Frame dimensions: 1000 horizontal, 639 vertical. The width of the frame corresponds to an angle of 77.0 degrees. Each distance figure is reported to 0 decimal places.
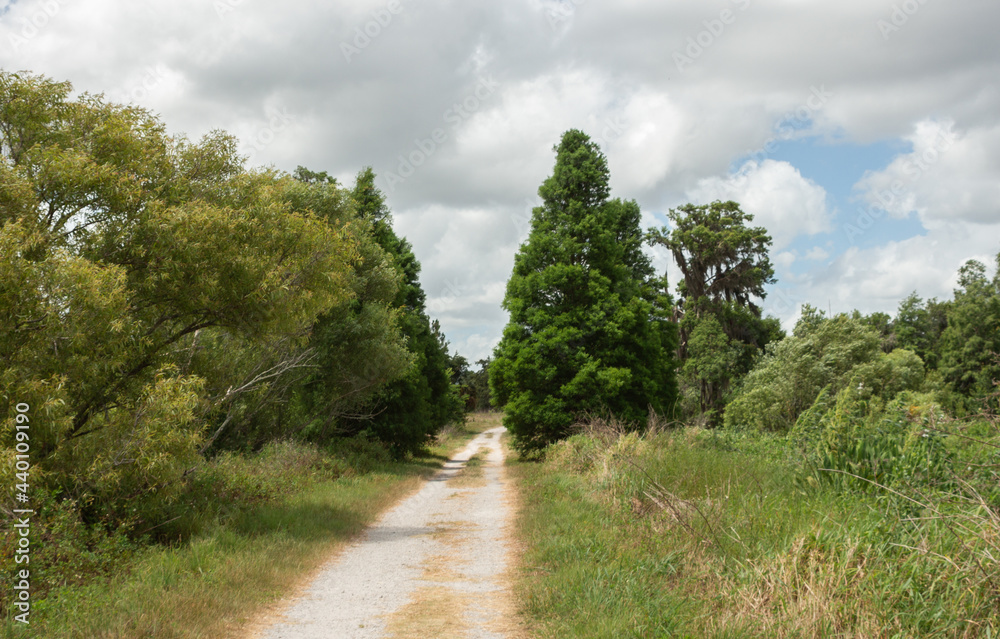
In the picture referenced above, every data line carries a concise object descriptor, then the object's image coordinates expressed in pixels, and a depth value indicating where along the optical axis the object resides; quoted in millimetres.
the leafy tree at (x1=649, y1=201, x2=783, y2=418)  38406
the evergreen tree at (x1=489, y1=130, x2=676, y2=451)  21750
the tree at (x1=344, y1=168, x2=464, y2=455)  25000
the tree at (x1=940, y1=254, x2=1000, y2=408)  37625
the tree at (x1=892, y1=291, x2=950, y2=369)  53000
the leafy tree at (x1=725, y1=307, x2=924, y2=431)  30703
